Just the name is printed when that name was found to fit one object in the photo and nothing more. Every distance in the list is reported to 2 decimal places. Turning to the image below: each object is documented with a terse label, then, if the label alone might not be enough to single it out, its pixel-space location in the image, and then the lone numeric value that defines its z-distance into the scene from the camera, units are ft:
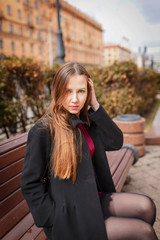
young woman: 4.51
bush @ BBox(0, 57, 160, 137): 14.42
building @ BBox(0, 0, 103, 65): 131.64
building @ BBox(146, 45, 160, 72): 457.23
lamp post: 25.26
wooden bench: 5.40
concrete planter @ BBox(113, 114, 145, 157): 14.30
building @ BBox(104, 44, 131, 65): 281.97
